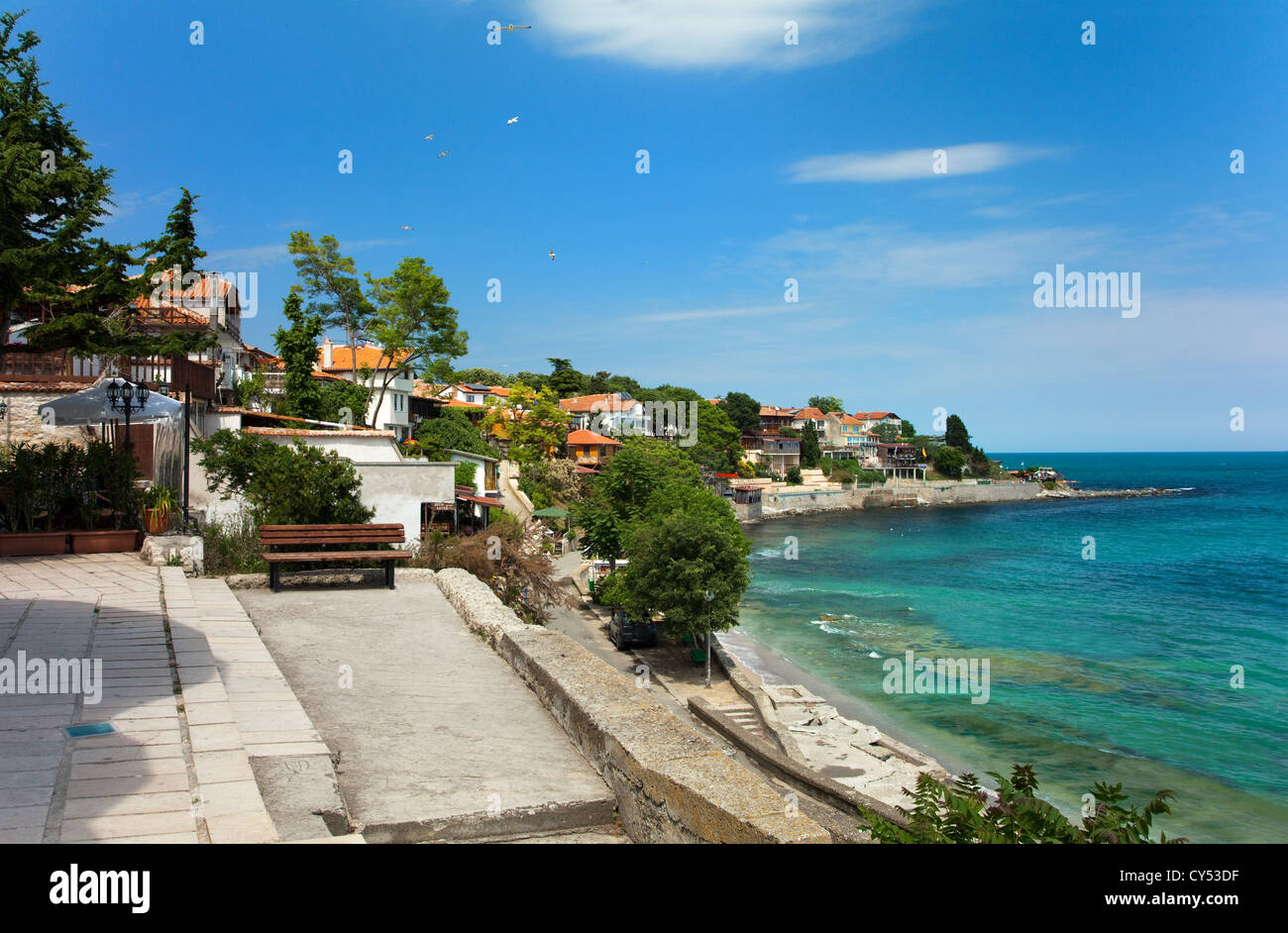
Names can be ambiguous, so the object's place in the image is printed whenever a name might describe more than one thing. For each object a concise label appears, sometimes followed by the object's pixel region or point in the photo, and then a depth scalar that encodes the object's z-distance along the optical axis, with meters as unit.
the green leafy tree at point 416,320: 39.53
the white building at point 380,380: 45.97
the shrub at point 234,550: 10.78
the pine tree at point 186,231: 30.45
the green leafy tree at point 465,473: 40.56
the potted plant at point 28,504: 11.08
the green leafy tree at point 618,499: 33.12
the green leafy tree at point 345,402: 39.03
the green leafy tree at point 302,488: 11.80
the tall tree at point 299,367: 36.34
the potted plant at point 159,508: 11.99
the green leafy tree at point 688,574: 26.02
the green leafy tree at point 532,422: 60.00
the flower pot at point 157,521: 11.98
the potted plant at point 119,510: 11.55
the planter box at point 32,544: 10.96
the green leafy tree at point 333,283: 42.56
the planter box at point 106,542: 11.49
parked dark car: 28.81
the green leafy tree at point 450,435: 48.17
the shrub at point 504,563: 12.31
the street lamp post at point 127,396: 12.68
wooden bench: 9.80
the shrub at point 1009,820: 4.12
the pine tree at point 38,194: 14.28
